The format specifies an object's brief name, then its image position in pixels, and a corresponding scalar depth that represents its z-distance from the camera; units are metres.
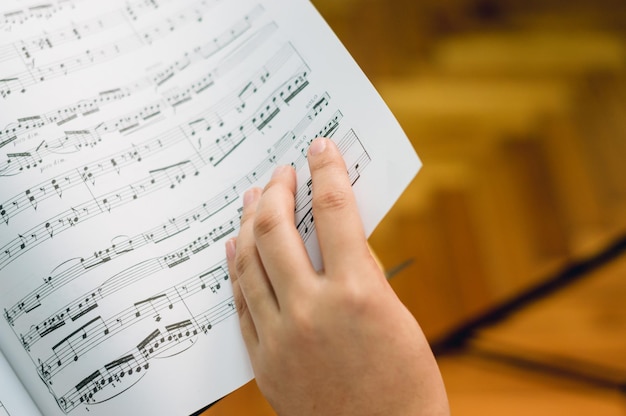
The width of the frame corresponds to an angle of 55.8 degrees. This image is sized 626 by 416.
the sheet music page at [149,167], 0.45
